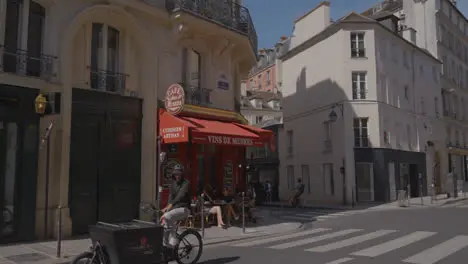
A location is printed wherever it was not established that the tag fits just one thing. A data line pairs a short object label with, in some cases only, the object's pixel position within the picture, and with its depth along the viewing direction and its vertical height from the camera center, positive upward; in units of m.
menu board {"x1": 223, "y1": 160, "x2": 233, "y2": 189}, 15.33 -0.07
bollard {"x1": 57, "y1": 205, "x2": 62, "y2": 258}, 7.96 -1.41
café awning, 11.82 +1.24
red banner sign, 11.65 +1.13
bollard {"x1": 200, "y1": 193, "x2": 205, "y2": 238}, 10.96 -0.95
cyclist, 7.23 -0.60
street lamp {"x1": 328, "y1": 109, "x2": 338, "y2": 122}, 23.73 +3.22
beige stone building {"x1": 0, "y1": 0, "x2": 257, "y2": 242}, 9.91 +2.07
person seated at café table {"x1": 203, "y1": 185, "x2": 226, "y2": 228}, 12.84 -1.10
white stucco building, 25.50 +4.03
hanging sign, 11.82 +2.15
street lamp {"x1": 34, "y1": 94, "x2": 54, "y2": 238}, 10.34 -0.36
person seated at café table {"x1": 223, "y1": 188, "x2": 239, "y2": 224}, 13.55 -1.14
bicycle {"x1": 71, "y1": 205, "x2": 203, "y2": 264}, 5.85 -1.20
